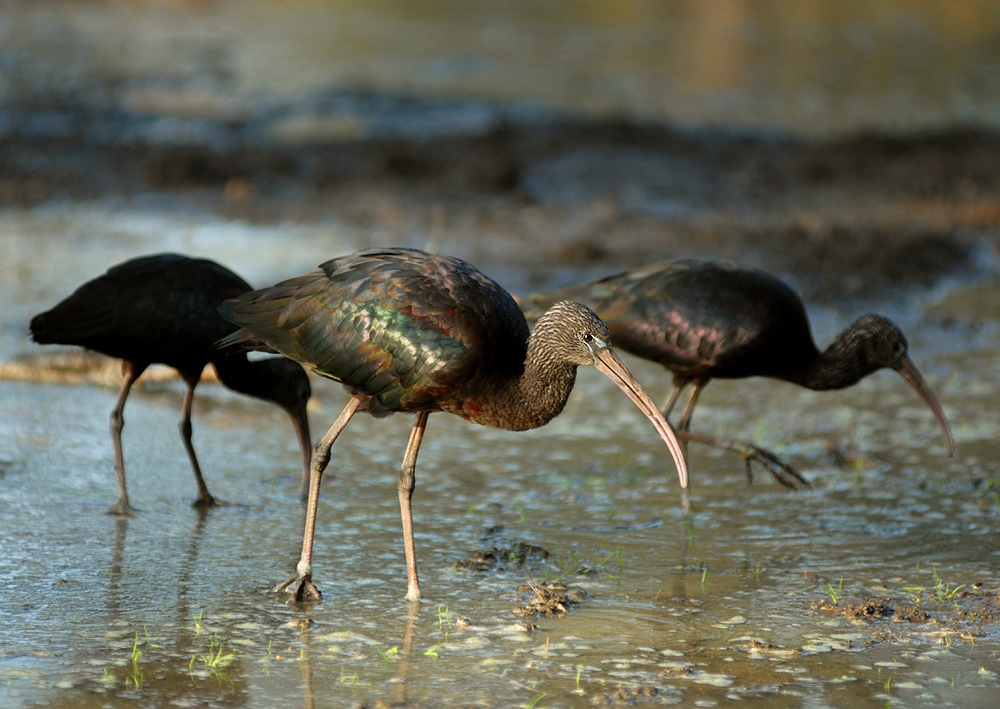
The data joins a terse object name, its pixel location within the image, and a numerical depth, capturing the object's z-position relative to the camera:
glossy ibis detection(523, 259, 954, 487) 12.67
